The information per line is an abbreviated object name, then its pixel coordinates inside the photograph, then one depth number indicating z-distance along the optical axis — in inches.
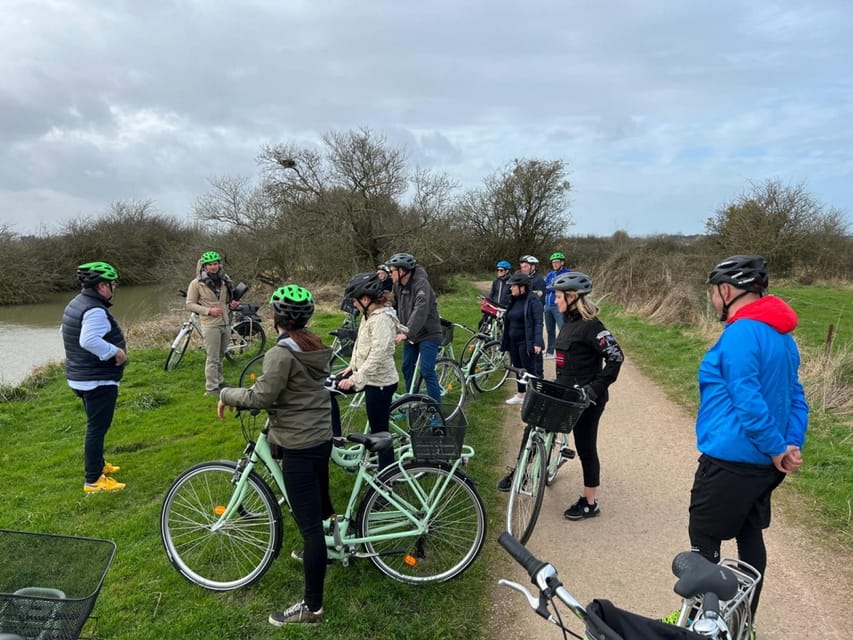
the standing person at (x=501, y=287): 333.7
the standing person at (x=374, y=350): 157.3
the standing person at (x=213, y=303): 273.3
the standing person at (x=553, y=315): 391.8
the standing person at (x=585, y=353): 143.6
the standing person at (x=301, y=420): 109.0
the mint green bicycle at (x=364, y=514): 121.8
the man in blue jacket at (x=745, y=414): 89.1
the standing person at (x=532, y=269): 317.4
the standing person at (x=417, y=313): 213.9
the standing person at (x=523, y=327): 257.8
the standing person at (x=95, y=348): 166.2
